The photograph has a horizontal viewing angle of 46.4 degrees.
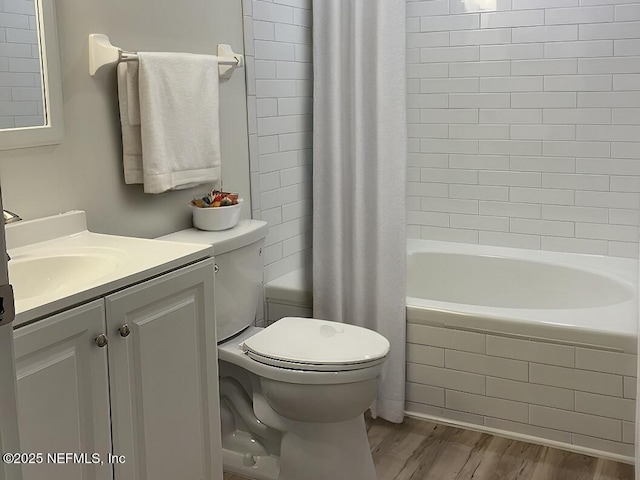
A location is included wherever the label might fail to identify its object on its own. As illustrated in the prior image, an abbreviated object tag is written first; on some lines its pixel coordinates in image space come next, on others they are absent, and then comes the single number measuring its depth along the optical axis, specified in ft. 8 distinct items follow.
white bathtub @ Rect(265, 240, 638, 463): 8.49
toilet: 7.72
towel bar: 7.23
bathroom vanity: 5.00
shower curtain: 9.46
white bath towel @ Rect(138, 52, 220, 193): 7.61
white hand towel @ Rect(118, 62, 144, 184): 7.53
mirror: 6.38
